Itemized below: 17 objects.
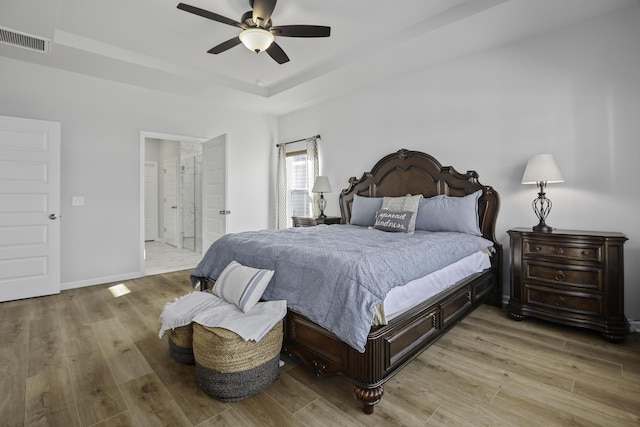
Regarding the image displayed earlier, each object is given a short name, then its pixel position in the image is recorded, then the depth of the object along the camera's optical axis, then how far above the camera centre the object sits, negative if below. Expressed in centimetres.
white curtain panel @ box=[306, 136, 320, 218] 535 +87
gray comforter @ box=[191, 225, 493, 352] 170 -33
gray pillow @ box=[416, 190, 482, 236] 329 +0
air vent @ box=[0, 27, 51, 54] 301 +178
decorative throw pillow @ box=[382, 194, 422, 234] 346 +13
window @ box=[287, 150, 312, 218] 575 +61
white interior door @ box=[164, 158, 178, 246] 749 +40
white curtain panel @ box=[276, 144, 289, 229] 595 +45
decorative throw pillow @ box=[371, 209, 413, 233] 334 -6
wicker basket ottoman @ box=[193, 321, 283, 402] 175 -84
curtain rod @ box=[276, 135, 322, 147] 533 +137
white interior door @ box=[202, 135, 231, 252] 487 +44
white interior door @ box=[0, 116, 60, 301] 352 +12
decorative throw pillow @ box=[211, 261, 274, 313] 208 -48
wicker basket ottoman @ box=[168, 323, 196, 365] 214 -88
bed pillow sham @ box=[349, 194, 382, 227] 407 +7
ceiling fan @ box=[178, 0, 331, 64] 253 +161
